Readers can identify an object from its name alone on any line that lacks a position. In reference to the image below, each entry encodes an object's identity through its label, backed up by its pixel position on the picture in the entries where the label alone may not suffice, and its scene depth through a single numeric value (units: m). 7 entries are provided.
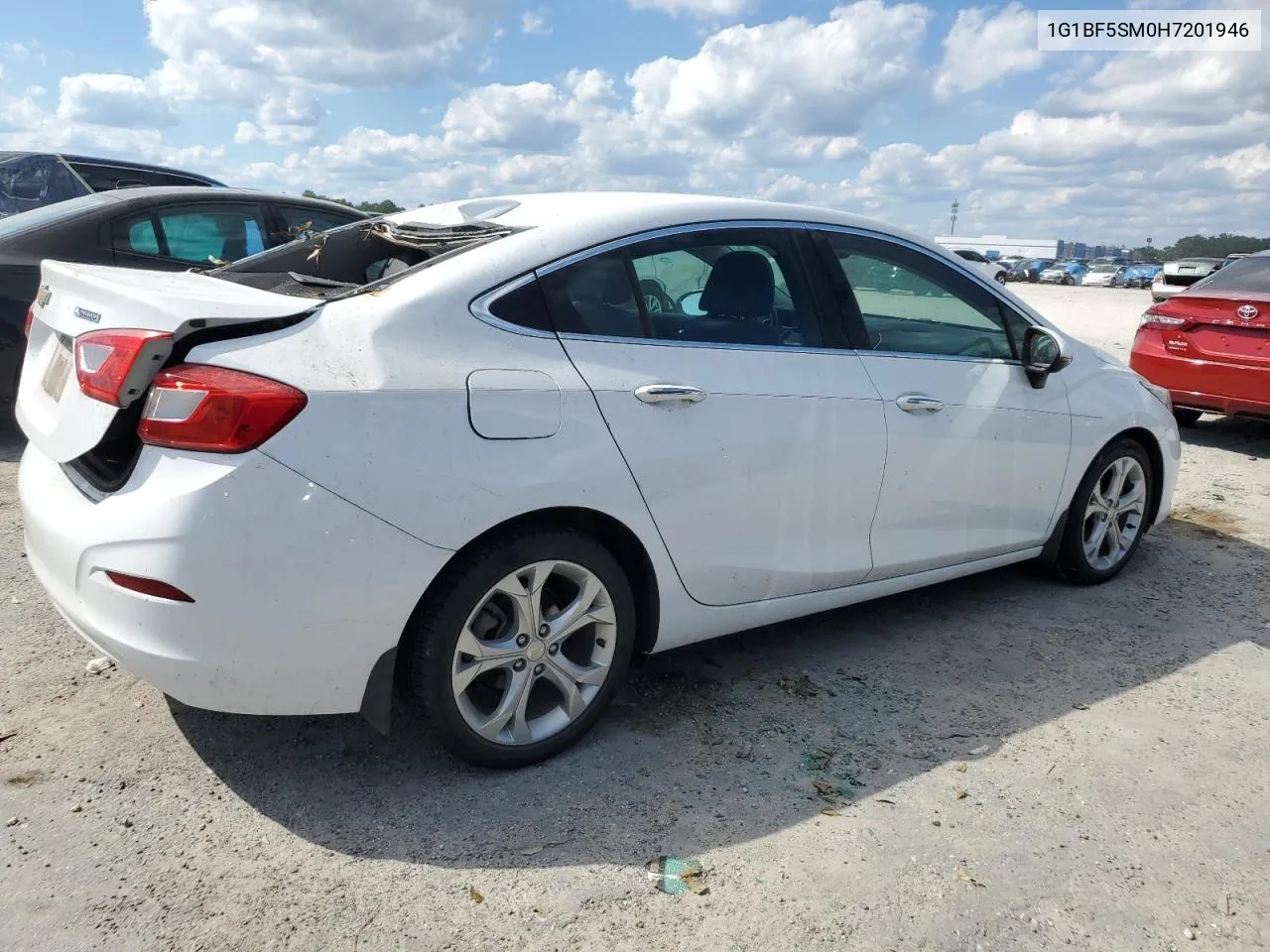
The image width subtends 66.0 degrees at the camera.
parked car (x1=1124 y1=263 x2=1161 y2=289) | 50.03
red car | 7.16
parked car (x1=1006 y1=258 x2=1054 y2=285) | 51.94
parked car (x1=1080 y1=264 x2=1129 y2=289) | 50.12
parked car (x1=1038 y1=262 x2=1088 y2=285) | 52.08
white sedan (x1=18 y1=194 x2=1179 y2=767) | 2.32
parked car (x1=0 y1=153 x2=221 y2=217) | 7.62
